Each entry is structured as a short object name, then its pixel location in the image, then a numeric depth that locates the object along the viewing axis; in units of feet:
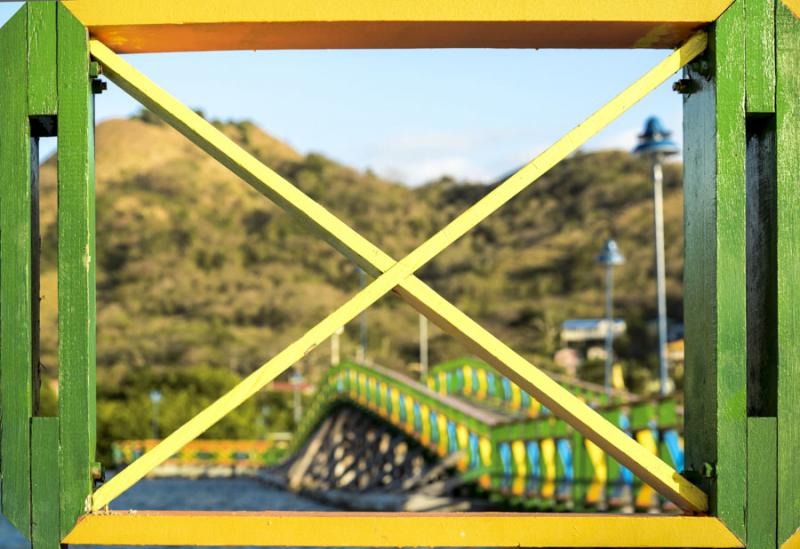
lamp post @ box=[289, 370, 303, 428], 172.55
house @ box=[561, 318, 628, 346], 236.22
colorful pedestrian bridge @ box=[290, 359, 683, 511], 52.82
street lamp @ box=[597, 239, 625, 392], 89.25
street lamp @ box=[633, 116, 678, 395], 72.79
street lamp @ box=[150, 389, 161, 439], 185.57
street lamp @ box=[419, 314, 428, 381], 136.79
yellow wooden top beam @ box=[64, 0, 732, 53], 12.41
